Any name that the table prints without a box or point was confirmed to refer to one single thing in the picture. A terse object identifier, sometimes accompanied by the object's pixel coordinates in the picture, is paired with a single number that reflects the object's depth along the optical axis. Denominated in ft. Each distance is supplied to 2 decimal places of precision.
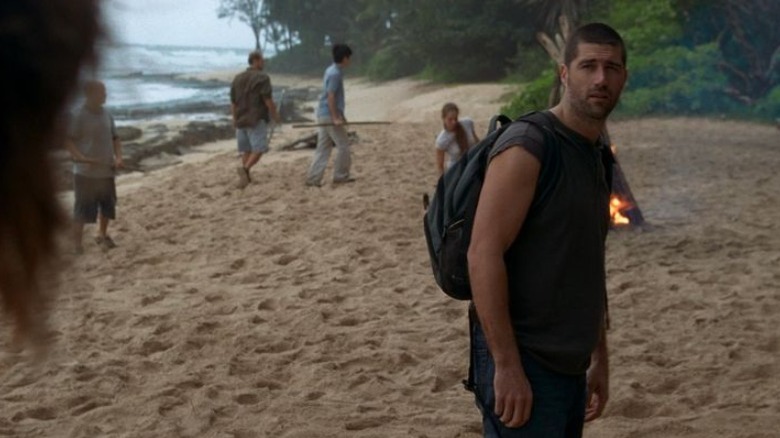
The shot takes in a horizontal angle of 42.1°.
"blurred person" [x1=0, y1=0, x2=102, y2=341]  2.69
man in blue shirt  40.37
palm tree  34.73
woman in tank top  29.19
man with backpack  8.83
